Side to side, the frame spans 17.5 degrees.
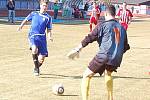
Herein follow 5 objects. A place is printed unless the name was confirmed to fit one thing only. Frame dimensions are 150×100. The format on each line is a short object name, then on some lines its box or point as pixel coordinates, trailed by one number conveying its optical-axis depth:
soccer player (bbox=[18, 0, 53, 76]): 13.66
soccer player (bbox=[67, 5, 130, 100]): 9.33
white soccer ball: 11.16
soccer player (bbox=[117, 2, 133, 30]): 23.67
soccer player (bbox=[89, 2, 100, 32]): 30.52
